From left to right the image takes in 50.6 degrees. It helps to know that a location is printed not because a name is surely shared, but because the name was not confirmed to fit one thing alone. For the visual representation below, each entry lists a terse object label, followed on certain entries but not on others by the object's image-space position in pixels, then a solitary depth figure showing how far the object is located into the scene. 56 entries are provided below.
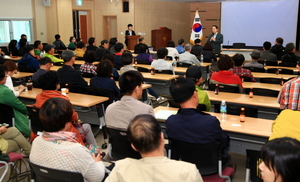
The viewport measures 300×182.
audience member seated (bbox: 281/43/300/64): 8.03
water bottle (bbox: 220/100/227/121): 3.64
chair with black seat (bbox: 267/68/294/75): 6.67
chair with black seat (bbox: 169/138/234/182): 2.63
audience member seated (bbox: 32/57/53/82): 5.55
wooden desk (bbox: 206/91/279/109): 4.11
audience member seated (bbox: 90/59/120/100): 4.92
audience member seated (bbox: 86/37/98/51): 10.09
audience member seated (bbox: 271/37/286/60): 9.38
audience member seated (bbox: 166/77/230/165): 2.62
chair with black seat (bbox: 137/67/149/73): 6.98
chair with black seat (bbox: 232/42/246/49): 13.54
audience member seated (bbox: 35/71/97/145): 3.71
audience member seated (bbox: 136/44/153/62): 8.39
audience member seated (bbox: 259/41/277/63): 8.51
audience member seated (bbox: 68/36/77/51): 11.82
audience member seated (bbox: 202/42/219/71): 9.09
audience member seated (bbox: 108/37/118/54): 10.96
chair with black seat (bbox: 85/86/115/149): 4.80
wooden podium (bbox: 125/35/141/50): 14.20
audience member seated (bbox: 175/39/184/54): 10.87
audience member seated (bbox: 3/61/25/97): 4.97
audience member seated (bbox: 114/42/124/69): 7.96
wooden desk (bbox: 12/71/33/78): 6.48
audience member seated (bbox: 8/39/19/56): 10.35
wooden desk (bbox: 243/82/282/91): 5.14
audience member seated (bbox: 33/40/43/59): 9.23
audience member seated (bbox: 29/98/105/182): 2.21
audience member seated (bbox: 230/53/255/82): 5.74
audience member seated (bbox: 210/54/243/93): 4.88
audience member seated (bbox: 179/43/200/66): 7.97
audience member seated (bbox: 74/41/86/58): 9.77
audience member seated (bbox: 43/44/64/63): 8.36
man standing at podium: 14.20
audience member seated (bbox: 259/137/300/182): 1.40
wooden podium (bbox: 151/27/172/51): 16.59
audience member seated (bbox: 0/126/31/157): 3.23
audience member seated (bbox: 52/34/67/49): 12.67
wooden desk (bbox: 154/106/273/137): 3.12
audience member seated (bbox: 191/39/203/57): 10.53
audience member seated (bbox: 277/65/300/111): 3.65
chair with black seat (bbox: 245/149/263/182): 2.55
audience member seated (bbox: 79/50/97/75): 6.04
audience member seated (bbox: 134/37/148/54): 10.65
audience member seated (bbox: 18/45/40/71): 7.61
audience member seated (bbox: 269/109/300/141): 2.40
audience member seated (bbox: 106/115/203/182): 1.75
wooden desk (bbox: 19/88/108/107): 4.34
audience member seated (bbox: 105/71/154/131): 3.12
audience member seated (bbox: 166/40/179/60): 9.76
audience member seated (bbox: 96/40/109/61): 9.17
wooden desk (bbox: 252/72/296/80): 6.21
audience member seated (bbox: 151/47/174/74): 6.84
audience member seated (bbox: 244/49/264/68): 6.85
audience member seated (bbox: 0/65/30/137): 3.96
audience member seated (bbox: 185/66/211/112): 3.77
